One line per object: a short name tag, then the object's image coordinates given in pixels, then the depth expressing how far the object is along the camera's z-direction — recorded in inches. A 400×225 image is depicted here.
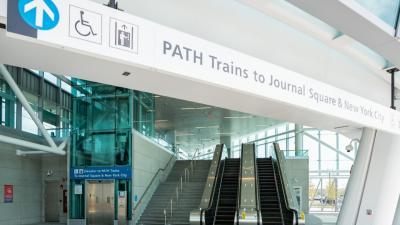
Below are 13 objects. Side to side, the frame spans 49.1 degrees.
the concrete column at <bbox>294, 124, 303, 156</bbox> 1096.1
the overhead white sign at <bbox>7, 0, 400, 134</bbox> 109.3
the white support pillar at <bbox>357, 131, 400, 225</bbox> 340.5
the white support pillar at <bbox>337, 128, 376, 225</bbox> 352.2
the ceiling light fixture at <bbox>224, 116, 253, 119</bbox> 954.7
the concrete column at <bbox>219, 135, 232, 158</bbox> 1360.7
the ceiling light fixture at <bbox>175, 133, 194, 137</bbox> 1282.7
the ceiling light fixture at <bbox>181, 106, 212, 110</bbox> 886.4
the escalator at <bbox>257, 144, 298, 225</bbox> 587.5
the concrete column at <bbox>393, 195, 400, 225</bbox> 384.5
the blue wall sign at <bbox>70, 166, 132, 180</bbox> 657.0
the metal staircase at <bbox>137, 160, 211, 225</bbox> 661.7
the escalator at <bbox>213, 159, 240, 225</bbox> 604.1
